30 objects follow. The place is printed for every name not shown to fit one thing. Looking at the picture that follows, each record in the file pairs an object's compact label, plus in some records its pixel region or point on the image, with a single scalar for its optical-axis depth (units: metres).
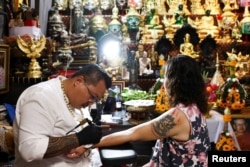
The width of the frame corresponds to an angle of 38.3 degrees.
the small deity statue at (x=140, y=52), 4.48
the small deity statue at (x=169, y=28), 5.02
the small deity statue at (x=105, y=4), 5.47
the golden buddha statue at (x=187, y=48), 4.55
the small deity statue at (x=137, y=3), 5.37
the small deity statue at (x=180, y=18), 5.10
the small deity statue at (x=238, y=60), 4.25
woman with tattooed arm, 1.72
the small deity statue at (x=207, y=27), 5.10
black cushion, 1.43
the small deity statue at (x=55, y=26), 4.50
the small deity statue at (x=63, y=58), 3.64
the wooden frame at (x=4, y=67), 3.10
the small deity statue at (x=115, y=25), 5.03
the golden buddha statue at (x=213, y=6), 5.40
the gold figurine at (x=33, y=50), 3.35
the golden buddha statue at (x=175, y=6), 5.40
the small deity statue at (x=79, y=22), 4.95
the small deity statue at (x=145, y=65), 4.41
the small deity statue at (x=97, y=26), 5.16
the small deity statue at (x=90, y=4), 5.36
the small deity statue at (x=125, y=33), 5.19
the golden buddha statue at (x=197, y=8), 5.44
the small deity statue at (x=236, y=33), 5.01
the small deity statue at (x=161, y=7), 5.48
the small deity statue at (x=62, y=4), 5.23
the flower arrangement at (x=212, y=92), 3.49
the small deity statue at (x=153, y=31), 5.06
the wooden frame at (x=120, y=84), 3.94
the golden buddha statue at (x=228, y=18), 5.08
